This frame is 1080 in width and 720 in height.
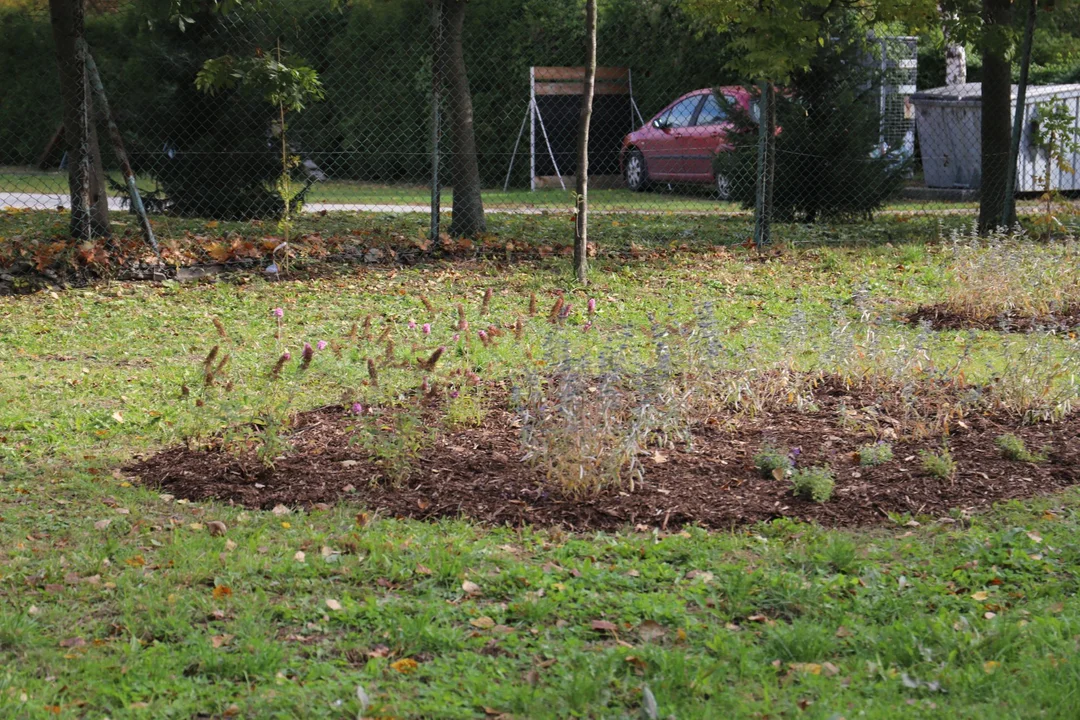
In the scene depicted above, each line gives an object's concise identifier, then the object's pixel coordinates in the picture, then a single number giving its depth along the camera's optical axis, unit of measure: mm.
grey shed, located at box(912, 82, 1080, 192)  35469
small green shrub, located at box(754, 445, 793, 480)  9773
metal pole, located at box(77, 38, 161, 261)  19328
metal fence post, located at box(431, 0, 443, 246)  21437
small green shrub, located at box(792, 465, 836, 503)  9250
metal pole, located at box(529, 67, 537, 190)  31819
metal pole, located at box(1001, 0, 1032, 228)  24031
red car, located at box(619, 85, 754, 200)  33406
